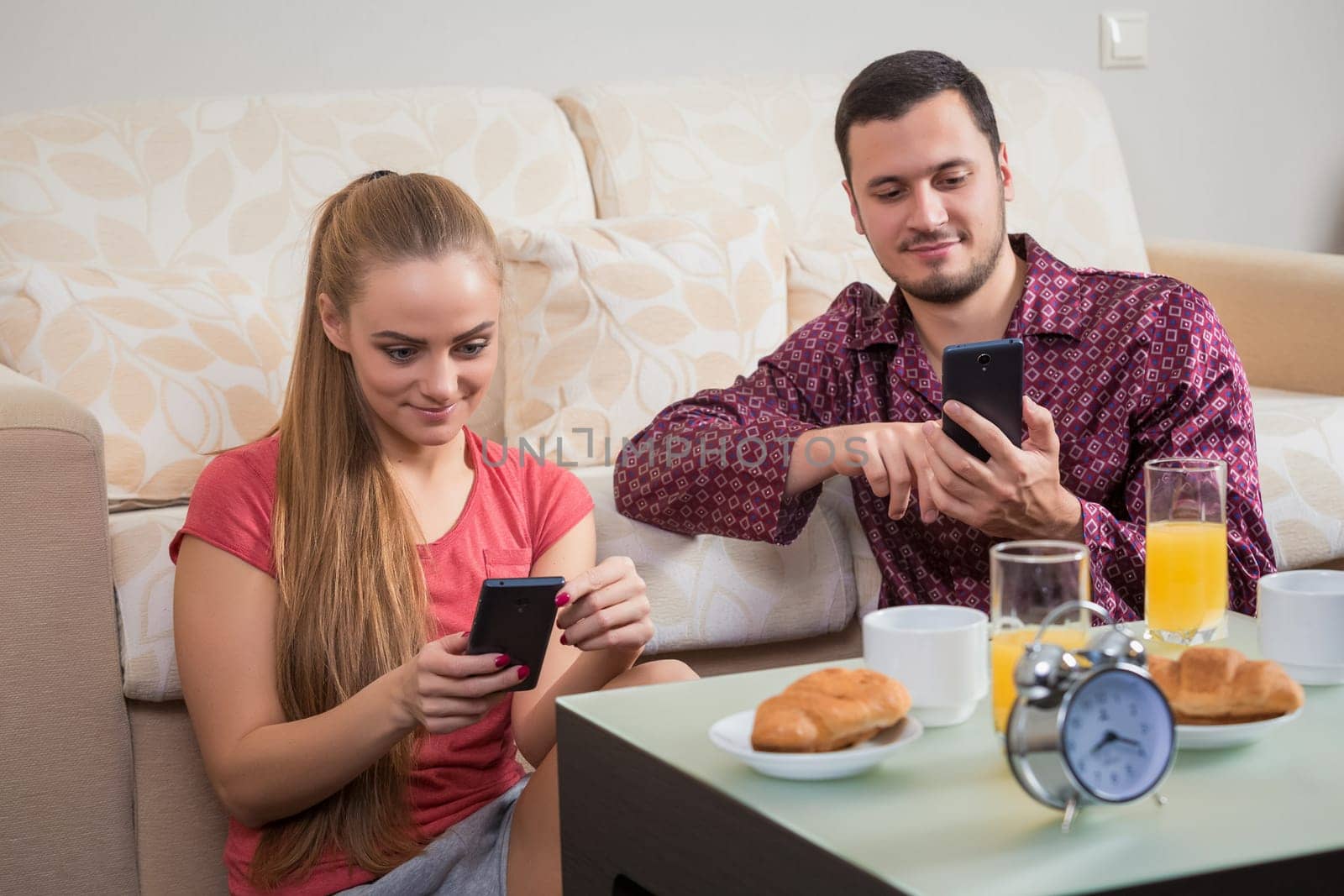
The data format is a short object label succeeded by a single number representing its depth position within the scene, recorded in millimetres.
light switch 3004
